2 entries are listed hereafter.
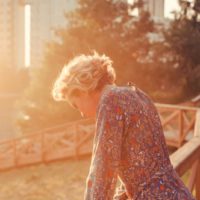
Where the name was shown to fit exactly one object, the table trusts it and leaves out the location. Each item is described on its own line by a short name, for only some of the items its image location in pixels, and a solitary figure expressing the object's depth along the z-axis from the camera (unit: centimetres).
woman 156
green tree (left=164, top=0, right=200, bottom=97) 2083
